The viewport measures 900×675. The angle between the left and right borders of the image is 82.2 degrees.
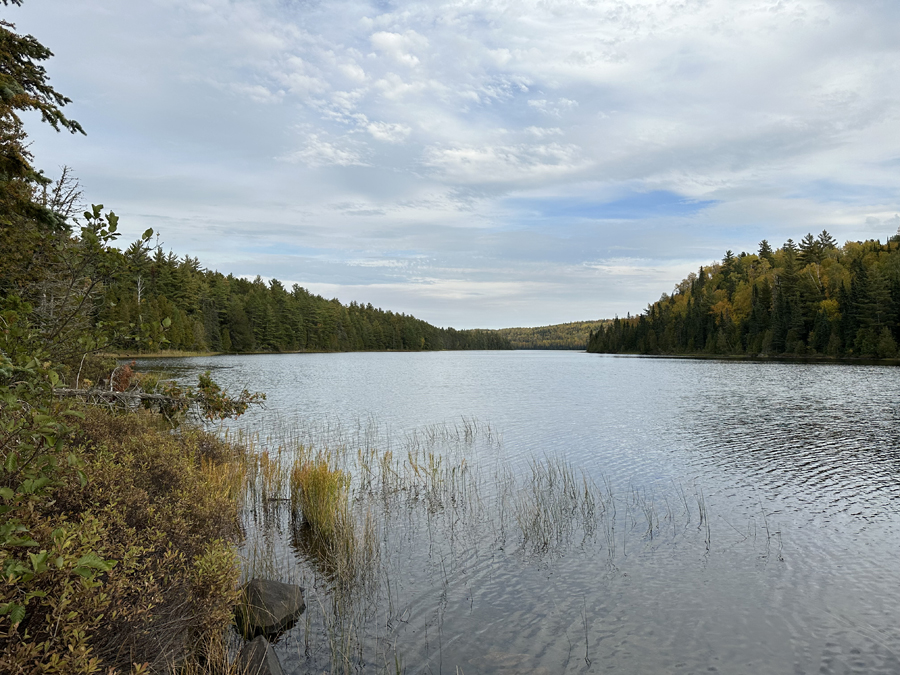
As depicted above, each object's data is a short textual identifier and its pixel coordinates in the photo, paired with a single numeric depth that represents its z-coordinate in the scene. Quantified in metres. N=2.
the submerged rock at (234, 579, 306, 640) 6.84
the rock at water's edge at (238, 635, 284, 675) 5.60
